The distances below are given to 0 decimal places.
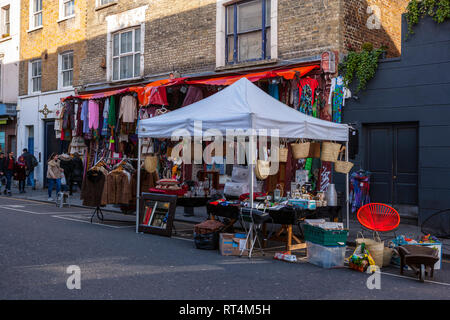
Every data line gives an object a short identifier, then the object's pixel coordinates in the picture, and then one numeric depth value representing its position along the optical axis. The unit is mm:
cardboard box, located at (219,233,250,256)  8328
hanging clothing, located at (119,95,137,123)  15453
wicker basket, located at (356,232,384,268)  7512
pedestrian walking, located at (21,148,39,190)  21141
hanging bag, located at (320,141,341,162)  9797
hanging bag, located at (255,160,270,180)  9062
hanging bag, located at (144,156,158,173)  11477
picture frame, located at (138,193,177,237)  10055
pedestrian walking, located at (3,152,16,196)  20073
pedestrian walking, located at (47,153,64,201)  16109
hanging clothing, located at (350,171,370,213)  12266
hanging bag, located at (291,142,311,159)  9727
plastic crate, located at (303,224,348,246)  7469
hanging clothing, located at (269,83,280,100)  13172
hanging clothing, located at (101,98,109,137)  16266
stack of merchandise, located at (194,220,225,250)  8758
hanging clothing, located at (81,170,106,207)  11566
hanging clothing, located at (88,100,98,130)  16641
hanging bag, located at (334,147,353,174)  9711
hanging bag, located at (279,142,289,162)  10625
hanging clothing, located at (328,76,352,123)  12586
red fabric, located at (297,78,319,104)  12742
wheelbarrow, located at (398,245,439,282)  6684
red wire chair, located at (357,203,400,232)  8211
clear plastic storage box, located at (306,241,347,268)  7438
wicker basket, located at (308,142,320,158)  10281
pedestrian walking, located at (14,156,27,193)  20688
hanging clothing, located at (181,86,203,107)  14227
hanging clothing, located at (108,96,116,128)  16000
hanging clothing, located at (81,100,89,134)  16969
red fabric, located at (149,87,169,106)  14445
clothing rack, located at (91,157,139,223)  12262
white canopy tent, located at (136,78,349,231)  8602
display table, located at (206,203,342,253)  8258
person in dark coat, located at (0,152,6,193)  20298
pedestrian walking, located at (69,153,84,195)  15398
